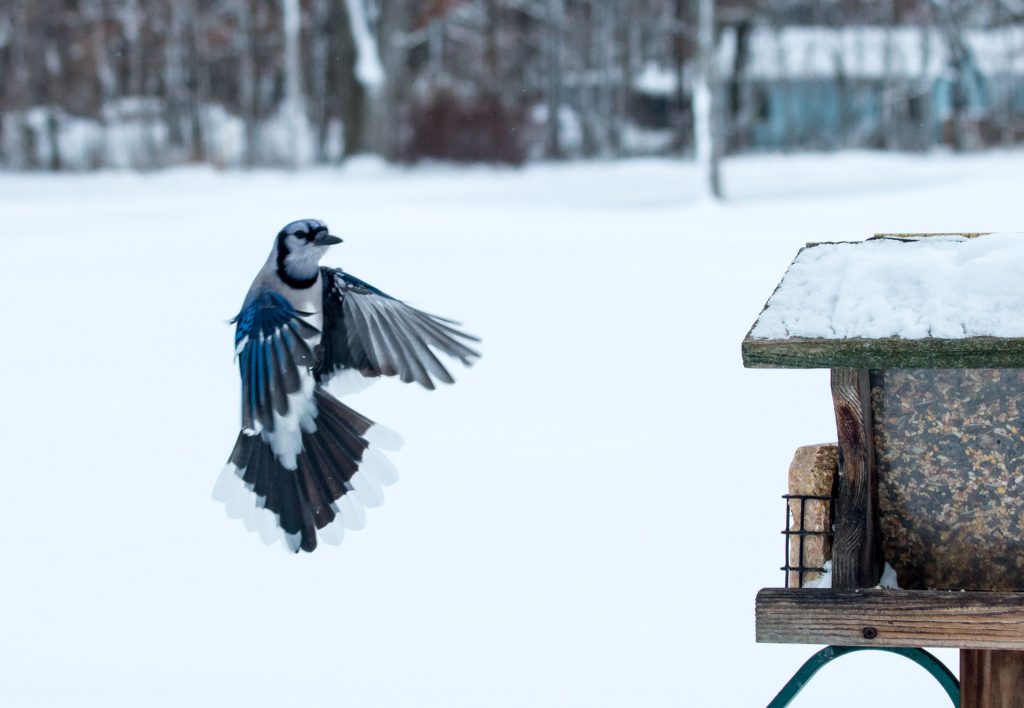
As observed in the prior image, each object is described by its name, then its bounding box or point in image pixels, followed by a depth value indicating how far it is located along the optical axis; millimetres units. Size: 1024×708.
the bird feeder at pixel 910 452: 4164
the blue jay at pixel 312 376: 5496
